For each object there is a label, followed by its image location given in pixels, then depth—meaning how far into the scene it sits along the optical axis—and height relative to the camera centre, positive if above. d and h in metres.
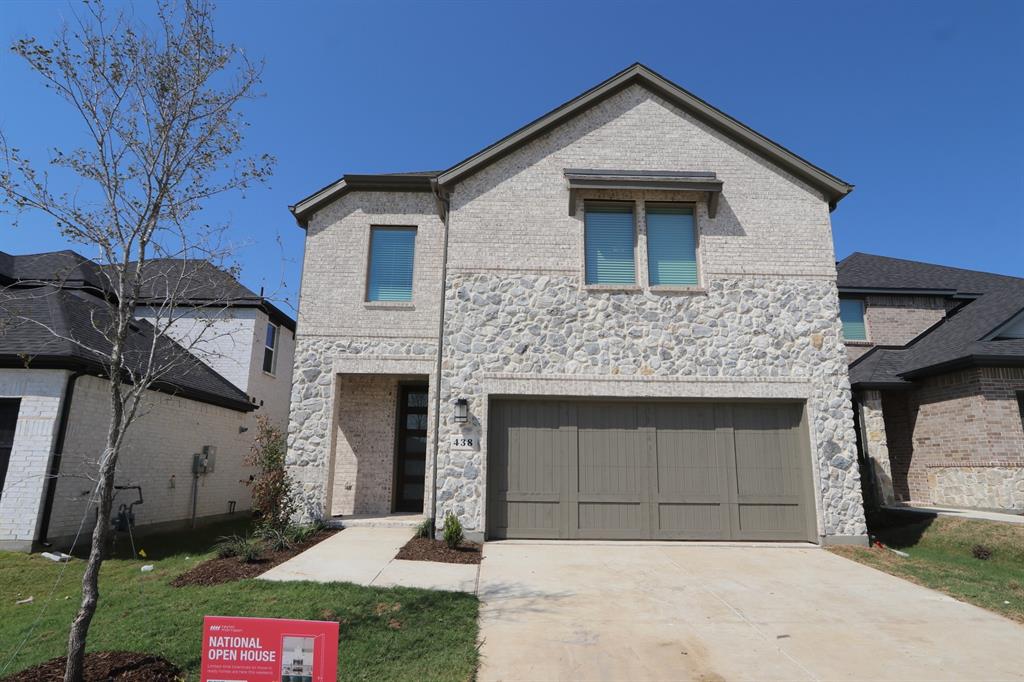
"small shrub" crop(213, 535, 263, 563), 7.69 -1.33
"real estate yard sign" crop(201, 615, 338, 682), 2.88 -1.01
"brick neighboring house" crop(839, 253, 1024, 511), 11.89 +1.84
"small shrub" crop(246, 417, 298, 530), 9.69 -0.49
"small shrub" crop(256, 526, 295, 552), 8.56 -1.31
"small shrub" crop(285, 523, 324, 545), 9.07 -1.28
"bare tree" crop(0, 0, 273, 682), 4.64 +2.67
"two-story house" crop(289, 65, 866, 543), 9.79 +2.19
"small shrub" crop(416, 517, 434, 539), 9.46 -1.21
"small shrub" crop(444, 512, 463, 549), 8.77 -1.16
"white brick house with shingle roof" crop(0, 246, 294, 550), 8.91 +0.67
